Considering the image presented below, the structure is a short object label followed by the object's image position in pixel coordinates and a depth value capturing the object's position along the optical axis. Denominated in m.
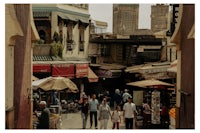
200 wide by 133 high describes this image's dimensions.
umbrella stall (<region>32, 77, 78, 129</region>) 15.49
